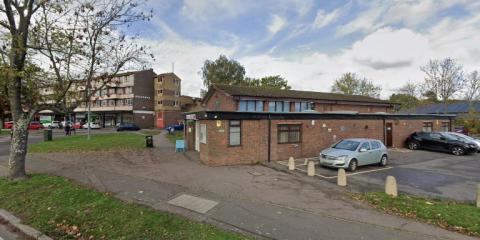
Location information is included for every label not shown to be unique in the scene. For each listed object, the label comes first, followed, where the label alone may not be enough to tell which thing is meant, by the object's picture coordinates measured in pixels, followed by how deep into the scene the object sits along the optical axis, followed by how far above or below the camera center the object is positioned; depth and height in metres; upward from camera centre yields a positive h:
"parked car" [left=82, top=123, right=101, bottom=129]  49.47 -0.73
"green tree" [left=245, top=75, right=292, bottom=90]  49.84 +7.36
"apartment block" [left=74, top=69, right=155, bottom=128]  55.16 +4.16
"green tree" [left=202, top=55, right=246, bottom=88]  50.69 +9.41
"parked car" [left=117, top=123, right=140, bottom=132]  43.03 -0.84
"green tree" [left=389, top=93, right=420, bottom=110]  56.50 +4.64
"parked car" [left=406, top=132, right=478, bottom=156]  18.67 -1.64
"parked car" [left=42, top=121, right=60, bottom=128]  52.31 -0.36
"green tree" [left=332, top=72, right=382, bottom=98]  55.28 +7.11
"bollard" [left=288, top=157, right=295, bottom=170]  12.71 -2.03
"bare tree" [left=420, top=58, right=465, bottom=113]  40.47 +5.78
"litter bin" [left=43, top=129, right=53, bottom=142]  24.45 -1.25
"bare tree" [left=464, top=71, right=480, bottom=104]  41.50 +4.83
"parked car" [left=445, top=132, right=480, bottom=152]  19.27 -1.25
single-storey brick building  13.38 -0.38
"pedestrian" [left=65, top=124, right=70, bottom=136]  31.78 -0.81
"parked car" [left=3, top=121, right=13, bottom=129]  47.38 -0.48
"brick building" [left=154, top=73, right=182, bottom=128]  55.62 +4.40
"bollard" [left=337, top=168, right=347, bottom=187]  9.90 -2.11
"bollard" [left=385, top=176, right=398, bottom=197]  8.58 -2.12
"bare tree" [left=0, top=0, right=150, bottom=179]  9.01 +2.05
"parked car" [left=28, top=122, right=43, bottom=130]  43.74 -0.62
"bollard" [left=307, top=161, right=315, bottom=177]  11.40 -2.05
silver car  12.37 -1.56
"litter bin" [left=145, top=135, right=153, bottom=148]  19.77 -1.47
